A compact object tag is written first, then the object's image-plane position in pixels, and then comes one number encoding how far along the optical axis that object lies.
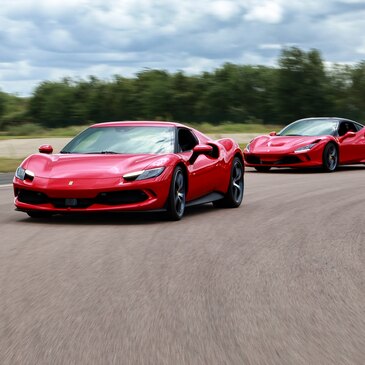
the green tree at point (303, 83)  90.38
